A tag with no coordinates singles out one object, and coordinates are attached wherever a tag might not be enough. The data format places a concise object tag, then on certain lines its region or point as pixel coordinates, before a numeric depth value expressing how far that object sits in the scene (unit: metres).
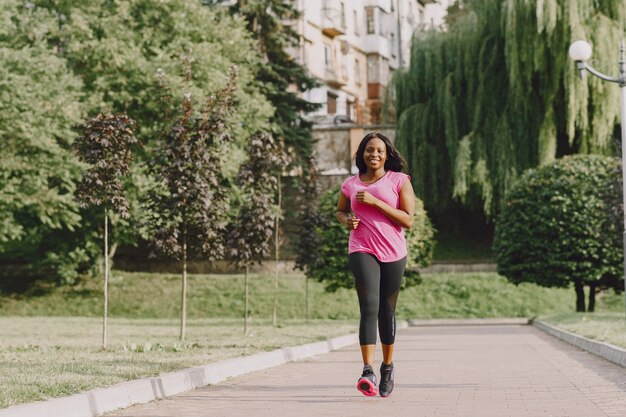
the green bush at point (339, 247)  31.77
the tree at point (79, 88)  30.09
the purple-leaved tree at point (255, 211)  22.28
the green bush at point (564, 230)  30.52
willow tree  34.25
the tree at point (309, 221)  29.97
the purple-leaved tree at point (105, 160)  16.44
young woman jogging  8.74
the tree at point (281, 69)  43.72
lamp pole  21.14
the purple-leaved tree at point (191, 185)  17.89
